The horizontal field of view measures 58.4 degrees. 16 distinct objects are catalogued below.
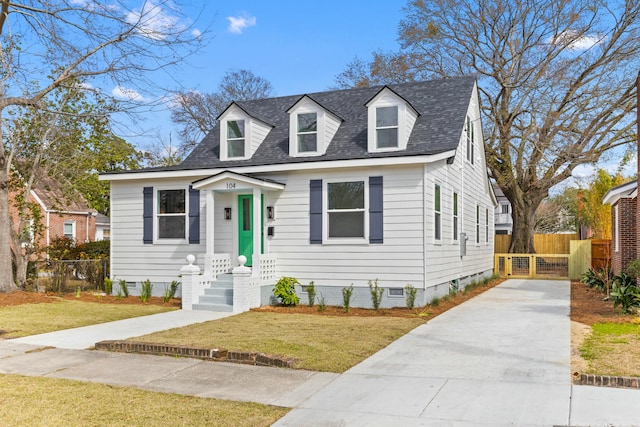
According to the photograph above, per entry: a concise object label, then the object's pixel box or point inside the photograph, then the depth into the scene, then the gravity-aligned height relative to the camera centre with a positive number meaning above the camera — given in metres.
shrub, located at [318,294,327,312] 13.62 -1.78
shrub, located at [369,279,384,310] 13.57 -1.52
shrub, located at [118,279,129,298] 16.20 -1.66
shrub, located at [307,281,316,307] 14.25 -1.56
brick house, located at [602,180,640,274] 17.12 +0.26
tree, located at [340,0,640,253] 26.94 +7.17
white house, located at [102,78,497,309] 13.73 +0.79
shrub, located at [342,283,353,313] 13.48 -1.58
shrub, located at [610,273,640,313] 11.77 -1.40
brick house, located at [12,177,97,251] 32.56 +0.53
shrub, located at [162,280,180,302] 15.26 -1.65
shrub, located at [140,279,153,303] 15.53 -1.64
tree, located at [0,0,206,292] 12.98 +4.08
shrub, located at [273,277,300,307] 14.15 -1.53
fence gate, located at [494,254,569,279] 24.98 -1.59
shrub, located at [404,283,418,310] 13.28 -1.51
